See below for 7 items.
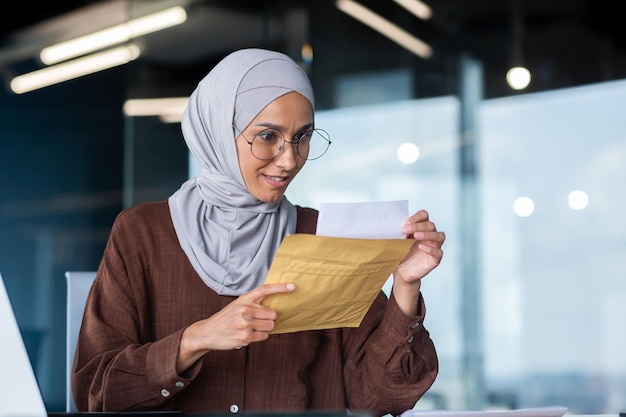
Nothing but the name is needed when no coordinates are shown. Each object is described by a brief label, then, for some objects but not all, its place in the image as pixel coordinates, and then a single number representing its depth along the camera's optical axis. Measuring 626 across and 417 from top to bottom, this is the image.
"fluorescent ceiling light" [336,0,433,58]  4.57
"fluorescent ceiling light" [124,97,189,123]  4.58
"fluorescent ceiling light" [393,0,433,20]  4.58
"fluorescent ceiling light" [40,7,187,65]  4.51
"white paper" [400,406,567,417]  1.10
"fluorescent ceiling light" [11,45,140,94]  4.43
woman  1.59
